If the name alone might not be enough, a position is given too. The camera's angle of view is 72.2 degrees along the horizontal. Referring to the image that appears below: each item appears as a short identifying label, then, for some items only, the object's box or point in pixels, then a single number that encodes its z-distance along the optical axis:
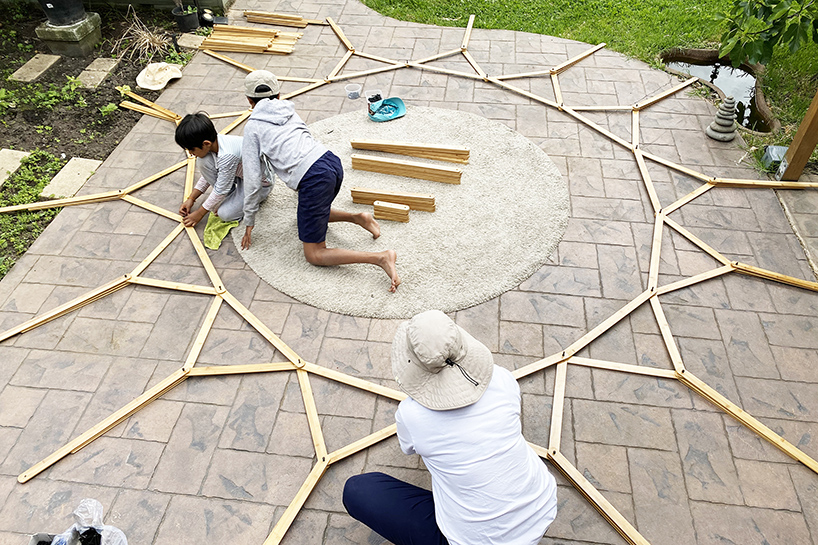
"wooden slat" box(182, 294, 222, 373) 3.65
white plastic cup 5.82
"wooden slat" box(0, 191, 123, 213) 4.73
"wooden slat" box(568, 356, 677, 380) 3.54
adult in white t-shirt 2.19
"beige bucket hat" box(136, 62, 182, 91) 6.10
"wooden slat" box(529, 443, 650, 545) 2.86
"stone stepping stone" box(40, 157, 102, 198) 4.91
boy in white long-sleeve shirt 4.00
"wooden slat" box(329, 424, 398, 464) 3.19
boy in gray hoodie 3.87
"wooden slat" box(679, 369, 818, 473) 3.15
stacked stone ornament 5.20
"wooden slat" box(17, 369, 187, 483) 3.20
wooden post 4.44
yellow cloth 4.45
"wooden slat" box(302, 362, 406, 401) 3.45
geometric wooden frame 3.11
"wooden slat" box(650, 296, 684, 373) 3.58
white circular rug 4.07
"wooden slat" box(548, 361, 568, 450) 3.23
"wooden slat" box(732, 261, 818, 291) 3.98
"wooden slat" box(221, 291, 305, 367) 3.65
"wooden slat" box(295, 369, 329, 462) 3.22
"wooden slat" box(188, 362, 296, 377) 3.59
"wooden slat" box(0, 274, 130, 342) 3.85
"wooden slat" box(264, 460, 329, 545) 2.88
